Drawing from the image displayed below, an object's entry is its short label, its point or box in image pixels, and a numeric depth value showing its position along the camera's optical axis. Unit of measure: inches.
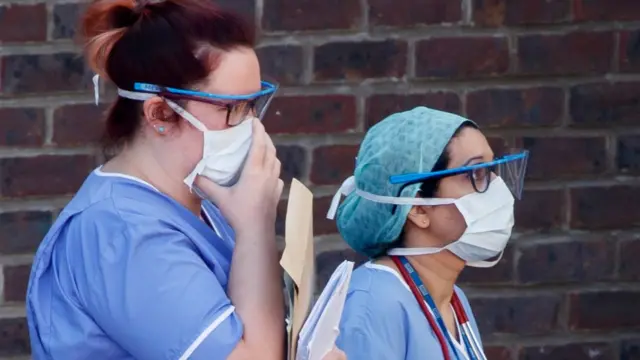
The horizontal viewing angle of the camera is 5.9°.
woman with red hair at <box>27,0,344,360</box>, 321.2
